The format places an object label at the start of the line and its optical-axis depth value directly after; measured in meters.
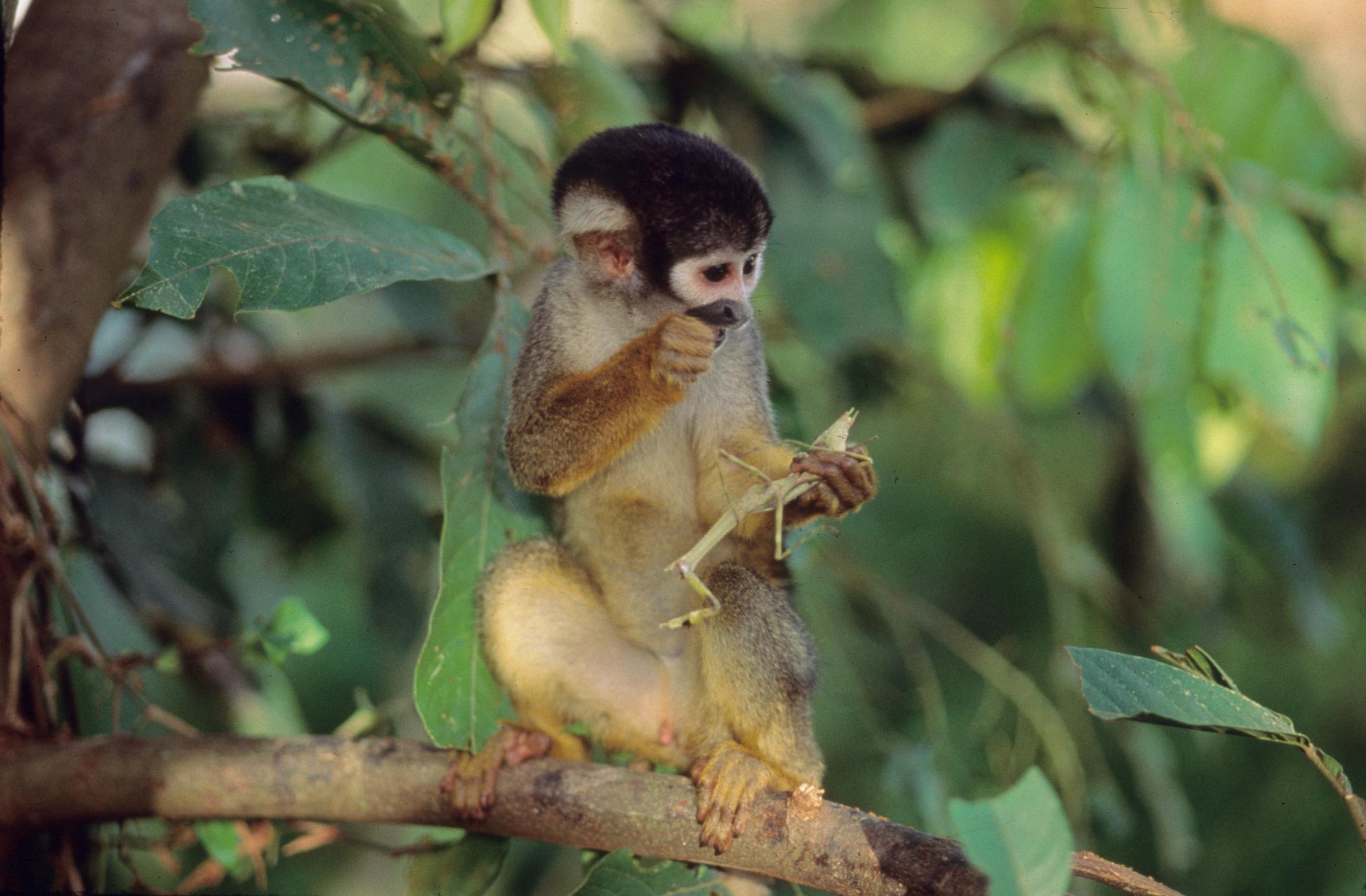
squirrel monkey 2.54
